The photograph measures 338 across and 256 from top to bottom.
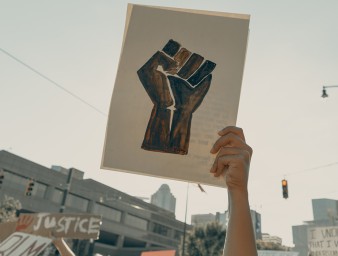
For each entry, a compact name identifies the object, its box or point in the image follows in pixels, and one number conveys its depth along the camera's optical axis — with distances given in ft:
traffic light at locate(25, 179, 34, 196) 71.61
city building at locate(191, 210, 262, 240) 470.35
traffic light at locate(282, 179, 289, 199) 60.13
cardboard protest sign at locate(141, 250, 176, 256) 17.75
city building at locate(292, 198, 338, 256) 426.76
